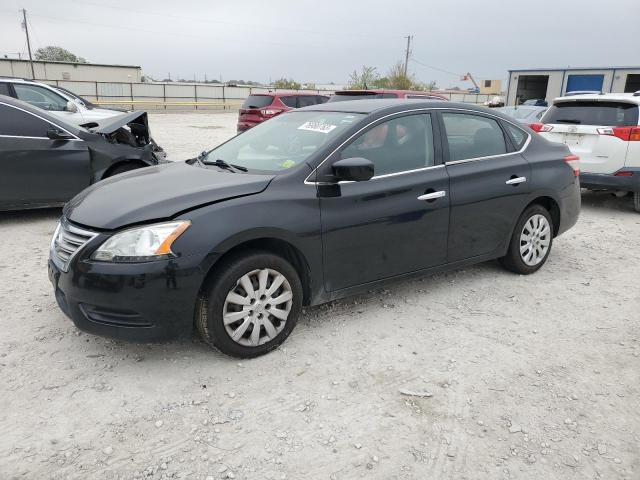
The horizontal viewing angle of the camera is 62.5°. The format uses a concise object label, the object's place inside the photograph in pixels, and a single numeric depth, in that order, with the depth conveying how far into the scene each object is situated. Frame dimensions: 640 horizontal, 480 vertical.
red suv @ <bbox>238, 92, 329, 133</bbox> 14.05
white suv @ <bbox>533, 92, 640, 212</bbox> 7.51
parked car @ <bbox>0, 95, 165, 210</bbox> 6.26
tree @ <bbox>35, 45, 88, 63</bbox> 76.57
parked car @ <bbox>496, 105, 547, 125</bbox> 12.78
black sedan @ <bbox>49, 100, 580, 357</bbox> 3.10
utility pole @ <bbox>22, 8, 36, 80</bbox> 46.97
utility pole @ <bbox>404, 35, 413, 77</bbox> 66.86
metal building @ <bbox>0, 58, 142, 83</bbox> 38.91
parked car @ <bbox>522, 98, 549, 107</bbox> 25.55
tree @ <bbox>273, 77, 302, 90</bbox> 46.78
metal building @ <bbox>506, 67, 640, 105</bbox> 27.66
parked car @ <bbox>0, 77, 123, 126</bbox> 10.44
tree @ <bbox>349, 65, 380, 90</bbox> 35.34
